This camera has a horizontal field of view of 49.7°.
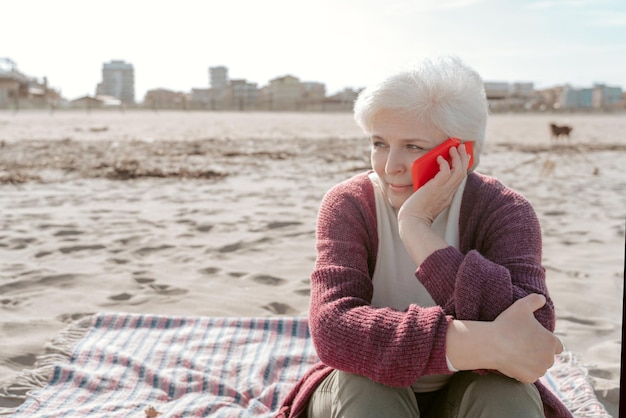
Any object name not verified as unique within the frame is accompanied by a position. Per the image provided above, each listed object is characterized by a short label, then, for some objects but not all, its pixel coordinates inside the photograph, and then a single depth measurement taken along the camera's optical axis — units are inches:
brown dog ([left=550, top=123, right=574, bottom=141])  704.4
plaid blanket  106.0
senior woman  69.2
